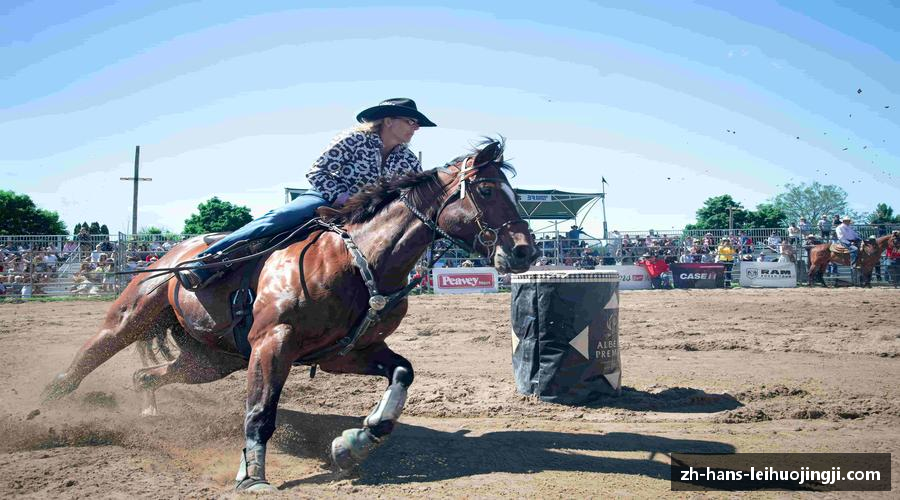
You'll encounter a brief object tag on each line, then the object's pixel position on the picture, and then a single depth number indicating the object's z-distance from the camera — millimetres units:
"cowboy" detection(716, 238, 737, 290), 21844
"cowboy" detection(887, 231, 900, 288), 20978
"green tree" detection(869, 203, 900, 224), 59328
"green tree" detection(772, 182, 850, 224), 80750
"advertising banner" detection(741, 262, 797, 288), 21359
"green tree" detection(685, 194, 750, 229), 54531
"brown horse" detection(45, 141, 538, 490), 4039
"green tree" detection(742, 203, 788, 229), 54375
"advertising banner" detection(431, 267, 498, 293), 20906
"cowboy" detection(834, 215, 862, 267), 21156
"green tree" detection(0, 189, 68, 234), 44656
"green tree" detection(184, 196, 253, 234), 45869
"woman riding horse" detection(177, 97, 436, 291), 4918
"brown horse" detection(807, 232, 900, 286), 20875
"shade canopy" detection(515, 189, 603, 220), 30969
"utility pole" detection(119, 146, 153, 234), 35697
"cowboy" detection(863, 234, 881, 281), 20953
